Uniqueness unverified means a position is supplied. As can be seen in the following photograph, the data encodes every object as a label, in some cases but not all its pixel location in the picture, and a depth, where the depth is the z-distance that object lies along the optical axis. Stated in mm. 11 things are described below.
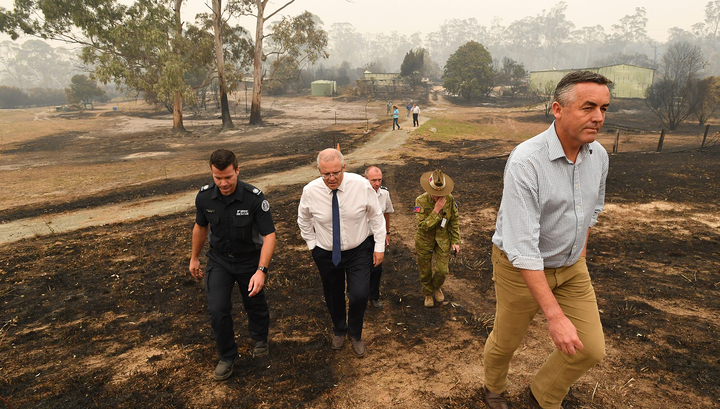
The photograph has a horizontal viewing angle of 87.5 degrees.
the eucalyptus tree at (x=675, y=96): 25016
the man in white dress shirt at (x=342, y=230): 3281
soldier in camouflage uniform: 4281
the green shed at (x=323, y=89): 55344
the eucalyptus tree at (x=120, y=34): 22734
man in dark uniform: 3186
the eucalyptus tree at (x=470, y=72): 47469
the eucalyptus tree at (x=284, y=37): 28250
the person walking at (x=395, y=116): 23547
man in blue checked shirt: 1932
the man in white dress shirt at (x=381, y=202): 4570
